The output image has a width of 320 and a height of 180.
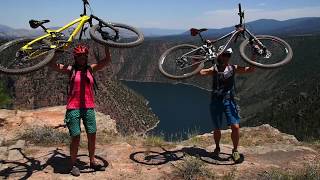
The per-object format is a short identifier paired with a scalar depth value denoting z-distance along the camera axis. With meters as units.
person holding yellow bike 5.36
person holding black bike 6.06
